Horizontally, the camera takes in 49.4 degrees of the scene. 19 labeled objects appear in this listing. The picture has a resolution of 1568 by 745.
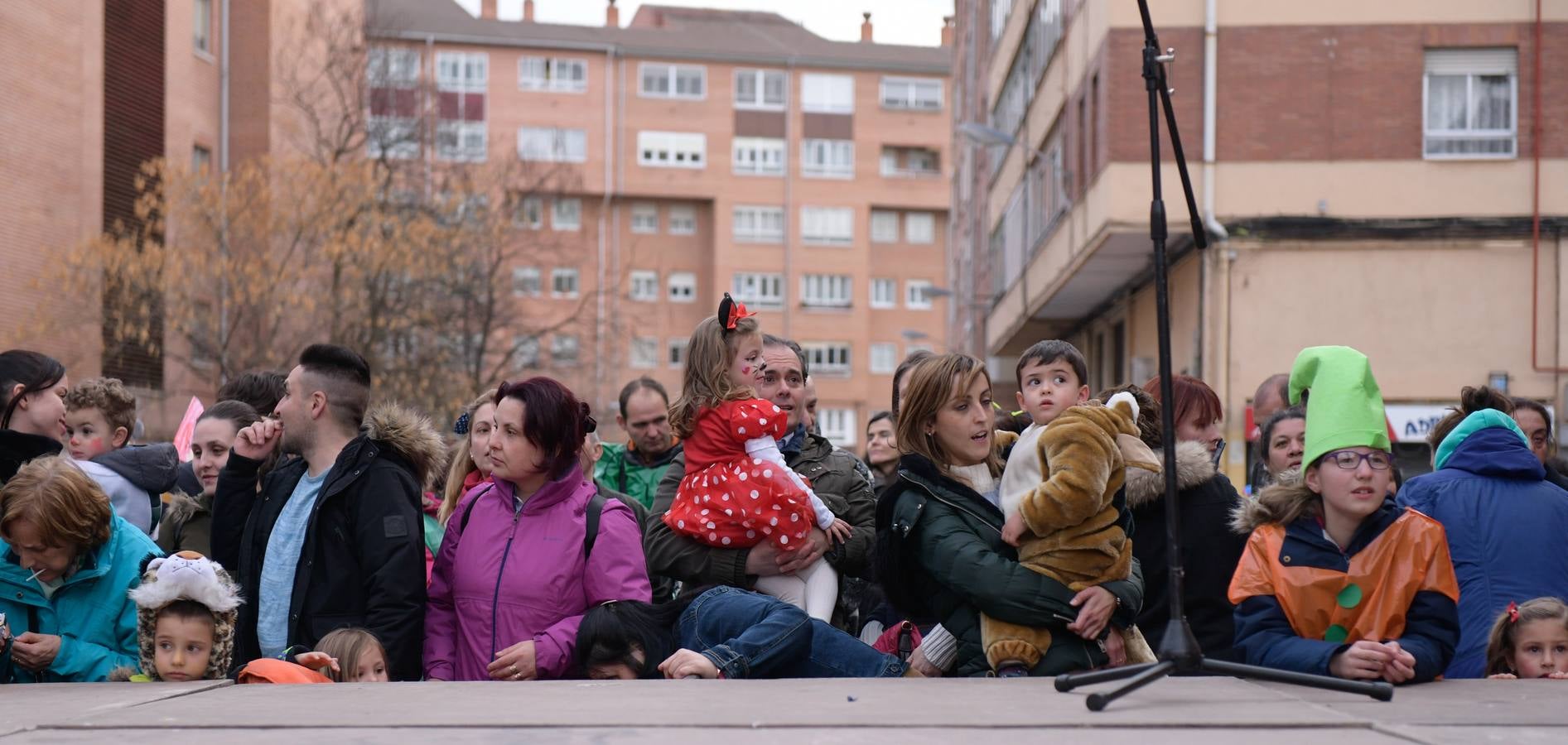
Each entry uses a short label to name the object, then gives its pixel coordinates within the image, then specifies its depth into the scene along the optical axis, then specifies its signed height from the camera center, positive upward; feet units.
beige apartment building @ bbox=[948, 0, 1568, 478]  77.66 +7.88
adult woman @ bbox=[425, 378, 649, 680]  20.61 -2.67
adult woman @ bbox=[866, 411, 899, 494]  33.76 -2.12
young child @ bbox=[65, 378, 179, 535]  26.30 -1.88
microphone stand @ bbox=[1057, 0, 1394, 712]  15.60 -2.80
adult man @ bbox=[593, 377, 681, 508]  31.12 -1.93
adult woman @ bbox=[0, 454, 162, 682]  19.75 -2.90
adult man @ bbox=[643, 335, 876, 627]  21.26 -2.28
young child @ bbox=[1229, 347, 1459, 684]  17.40 -2.19
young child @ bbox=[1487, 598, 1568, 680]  19.99 -3.42
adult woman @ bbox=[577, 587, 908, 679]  19.88 -3.57
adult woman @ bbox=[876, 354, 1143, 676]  18.20 -2.19
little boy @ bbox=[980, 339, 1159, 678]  17.42 -1.67
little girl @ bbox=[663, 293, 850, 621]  20.99 -1.58
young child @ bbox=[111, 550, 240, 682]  19.49 -3.26
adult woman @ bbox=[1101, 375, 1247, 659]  21.47 -2.52
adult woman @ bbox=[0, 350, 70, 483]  24.79 -0.94
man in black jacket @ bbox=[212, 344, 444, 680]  20.79 -2.27
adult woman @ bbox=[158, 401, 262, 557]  25.40 -2.11
